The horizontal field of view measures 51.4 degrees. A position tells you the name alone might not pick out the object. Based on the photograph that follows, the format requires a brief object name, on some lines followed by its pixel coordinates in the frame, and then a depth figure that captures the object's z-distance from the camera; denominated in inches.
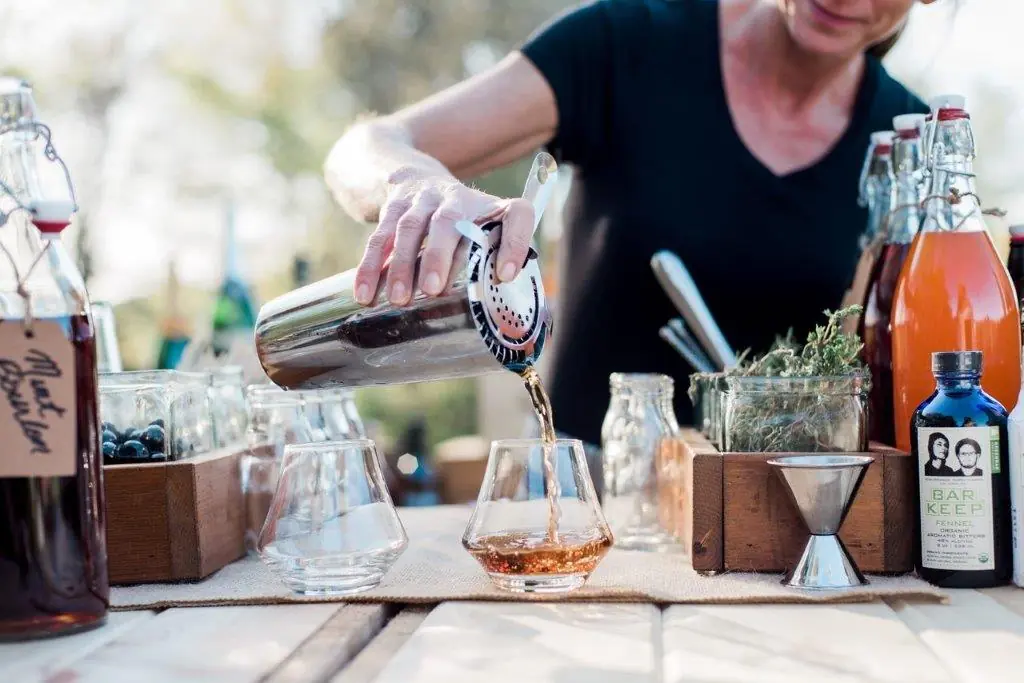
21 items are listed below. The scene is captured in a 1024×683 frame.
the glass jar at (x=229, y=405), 49.4
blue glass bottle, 36.9
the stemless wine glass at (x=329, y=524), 36.7
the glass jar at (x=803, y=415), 40.3
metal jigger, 36.5
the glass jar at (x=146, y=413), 41.5
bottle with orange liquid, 41.0
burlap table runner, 35.7
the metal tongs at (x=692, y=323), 51.2
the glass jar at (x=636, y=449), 47.9
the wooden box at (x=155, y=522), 40.6
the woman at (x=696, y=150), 66.3
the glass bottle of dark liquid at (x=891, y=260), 45.3
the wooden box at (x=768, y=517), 39.4
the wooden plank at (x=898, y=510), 39.3
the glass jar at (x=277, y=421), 46.6
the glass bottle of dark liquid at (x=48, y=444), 31.7
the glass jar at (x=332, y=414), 47.3
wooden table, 28.2
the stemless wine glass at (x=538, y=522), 36.7
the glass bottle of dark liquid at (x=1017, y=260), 43.7
